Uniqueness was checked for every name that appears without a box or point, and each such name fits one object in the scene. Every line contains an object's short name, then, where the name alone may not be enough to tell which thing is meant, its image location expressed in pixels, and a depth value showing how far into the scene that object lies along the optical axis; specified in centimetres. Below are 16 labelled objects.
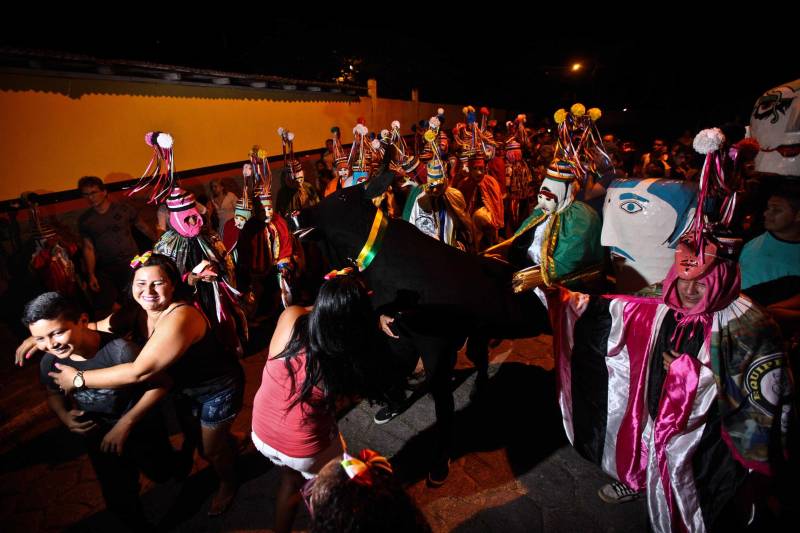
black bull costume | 276
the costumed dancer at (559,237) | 338
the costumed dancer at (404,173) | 612
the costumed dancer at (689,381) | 199
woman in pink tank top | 192
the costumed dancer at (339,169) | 688
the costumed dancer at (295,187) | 653
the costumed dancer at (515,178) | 888
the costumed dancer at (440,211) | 503
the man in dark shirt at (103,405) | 218
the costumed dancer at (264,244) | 459
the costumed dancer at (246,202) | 485
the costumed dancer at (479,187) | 618
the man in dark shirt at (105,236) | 496
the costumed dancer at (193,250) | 362
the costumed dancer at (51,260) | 443
